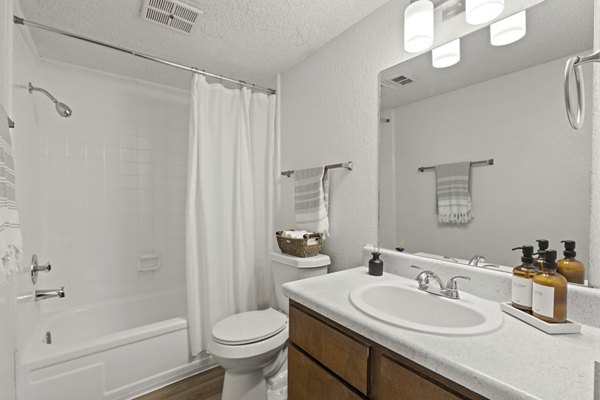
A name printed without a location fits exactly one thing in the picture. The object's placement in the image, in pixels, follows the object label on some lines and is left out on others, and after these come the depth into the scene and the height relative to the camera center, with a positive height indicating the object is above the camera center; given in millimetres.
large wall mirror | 895 +198
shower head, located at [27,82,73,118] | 1725 +577
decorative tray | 718 -365
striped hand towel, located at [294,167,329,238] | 1722 -46
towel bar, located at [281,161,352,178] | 1634 +169
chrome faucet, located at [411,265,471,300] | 1004 -363
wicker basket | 1637 -328
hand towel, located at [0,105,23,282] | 770 -65
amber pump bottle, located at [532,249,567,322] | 733 -281
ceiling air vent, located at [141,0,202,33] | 1416 +999
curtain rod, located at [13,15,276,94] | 1403 +878
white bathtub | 1374 -962
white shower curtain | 1812 -82
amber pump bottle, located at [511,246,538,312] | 821 -278
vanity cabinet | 661 -522
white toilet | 1380 -795
